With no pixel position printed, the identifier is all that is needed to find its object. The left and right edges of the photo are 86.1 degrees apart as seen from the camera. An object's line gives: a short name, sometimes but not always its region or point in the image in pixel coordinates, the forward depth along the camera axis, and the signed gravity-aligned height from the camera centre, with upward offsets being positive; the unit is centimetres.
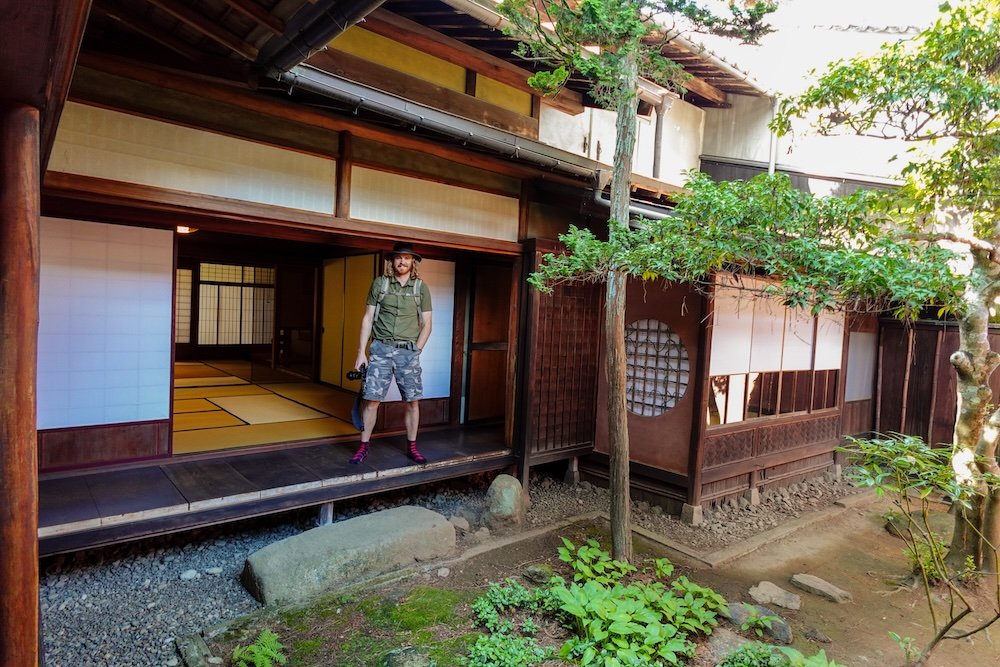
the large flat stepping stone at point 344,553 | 365 -193
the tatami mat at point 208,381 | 872 -167
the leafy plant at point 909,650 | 331 -211
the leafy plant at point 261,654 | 295 -206
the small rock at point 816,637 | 381 -231
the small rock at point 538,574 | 418 -217
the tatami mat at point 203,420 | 608 -163
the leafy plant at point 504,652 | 304 -205
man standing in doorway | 515 -38
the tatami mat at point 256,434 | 535 -163
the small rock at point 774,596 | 429 -231
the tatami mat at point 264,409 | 670 -164
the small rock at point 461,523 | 509 -219
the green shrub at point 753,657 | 312 -204
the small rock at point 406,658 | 299 -206
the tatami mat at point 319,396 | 740 -166
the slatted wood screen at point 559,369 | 604 -83
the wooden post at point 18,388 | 132 -29
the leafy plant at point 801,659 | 295 -195
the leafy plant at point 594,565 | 410 -207
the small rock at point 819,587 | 450 -234
